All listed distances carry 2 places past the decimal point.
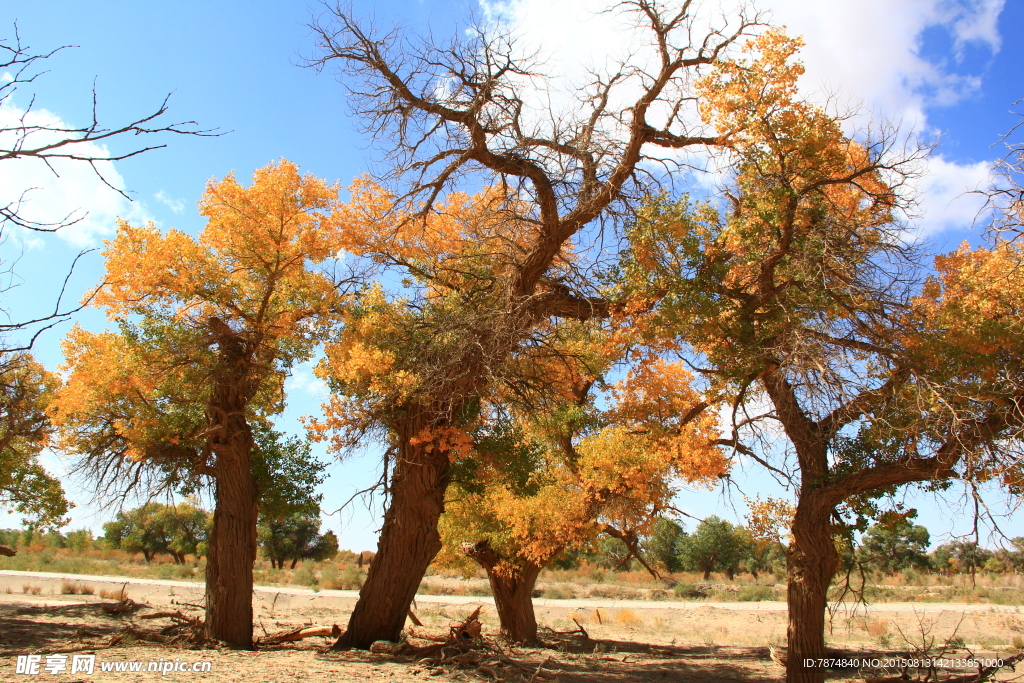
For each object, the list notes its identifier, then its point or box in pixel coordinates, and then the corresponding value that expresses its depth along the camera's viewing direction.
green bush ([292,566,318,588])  32.47
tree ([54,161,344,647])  10.10
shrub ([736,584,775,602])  30.81
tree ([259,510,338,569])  43.56
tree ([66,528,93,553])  47.91
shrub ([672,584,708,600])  32.69
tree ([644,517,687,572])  43.44
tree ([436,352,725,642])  11.27
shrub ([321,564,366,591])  32.19
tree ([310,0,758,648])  9.26
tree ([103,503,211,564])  39.34
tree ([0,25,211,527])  13.94
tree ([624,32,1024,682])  8.05
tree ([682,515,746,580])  41.97
